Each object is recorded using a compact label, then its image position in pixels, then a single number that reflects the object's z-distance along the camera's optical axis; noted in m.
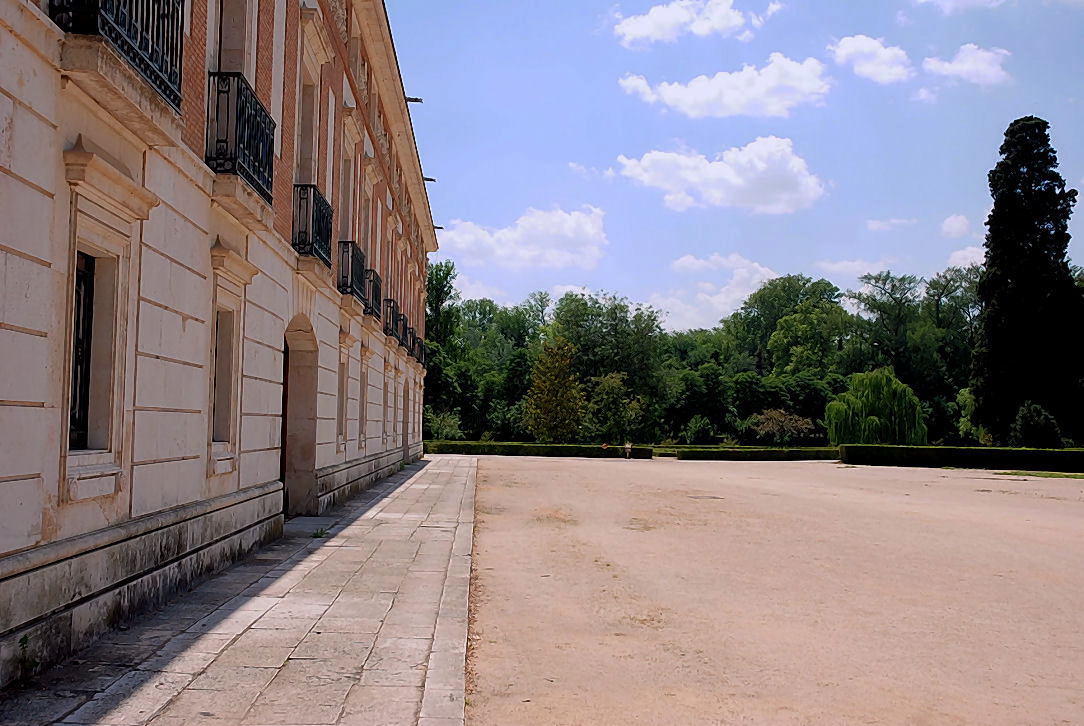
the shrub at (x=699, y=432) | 65.56
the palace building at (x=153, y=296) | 4.70
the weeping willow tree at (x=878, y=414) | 50.22
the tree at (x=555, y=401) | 55.50
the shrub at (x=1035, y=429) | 44.75
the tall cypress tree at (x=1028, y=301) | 47.19
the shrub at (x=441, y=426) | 53.25
